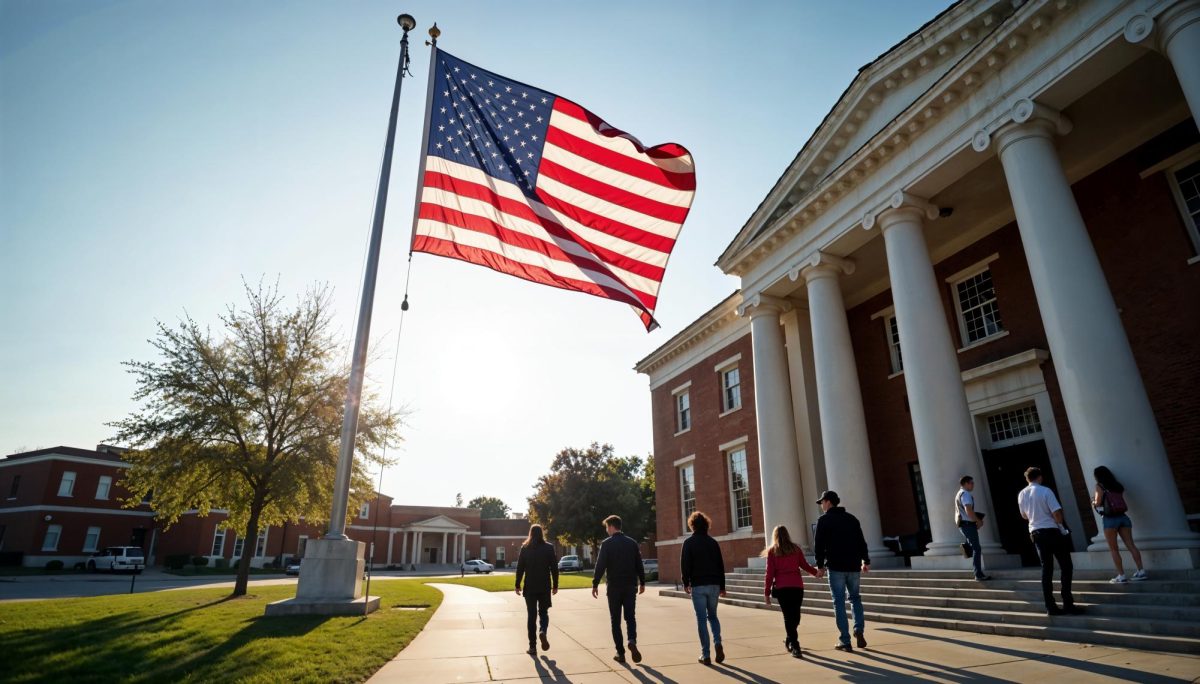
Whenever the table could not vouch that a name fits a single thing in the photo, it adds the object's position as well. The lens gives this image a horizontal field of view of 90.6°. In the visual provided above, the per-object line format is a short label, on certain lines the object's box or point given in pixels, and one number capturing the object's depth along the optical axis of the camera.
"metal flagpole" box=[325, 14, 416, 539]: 11.34
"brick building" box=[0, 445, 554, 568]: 43.44
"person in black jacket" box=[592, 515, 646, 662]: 7.09
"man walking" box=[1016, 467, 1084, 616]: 7.65
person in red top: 7.16
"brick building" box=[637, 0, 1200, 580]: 9.40
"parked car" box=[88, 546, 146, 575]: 39.22
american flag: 10.02
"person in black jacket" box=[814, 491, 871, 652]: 7.38
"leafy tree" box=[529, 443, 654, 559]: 45.41
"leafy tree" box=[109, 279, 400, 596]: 18.09
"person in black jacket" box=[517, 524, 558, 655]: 7.96
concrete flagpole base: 11.01
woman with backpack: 7.94
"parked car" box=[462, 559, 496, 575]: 58.78
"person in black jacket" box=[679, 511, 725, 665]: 6.88
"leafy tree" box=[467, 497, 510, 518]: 135.50
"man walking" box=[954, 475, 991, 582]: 9.85
